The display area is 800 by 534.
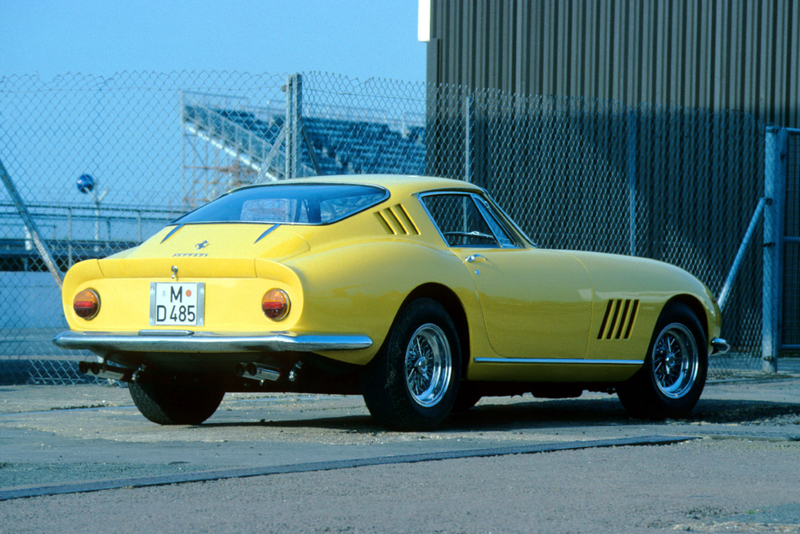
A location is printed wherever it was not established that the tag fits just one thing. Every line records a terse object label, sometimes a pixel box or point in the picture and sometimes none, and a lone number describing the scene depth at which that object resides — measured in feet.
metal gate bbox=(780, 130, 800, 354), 97.04
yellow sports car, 34.40
